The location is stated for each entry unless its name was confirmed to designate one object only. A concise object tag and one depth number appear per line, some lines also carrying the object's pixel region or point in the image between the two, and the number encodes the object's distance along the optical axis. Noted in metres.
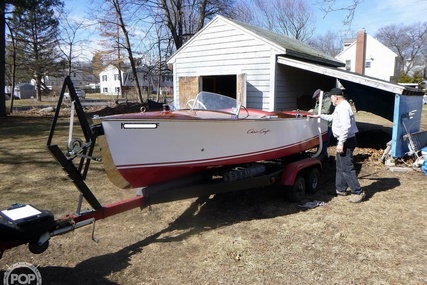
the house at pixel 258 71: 9.88
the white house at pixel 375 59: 46.19
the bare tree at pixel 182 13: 23.62
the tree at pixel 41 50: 23.08
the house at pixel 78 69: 29.09
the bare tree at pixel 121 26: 24.86
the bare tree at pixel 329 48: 60.62
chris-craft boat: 3.78
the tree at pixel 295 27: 41.48
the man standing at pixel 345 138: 5.35
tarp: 7.45
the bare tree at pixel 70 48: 25.21
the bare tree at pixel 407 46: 64.06
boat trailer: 3.06
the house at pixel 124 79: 28.85
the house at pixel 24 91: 54.91
